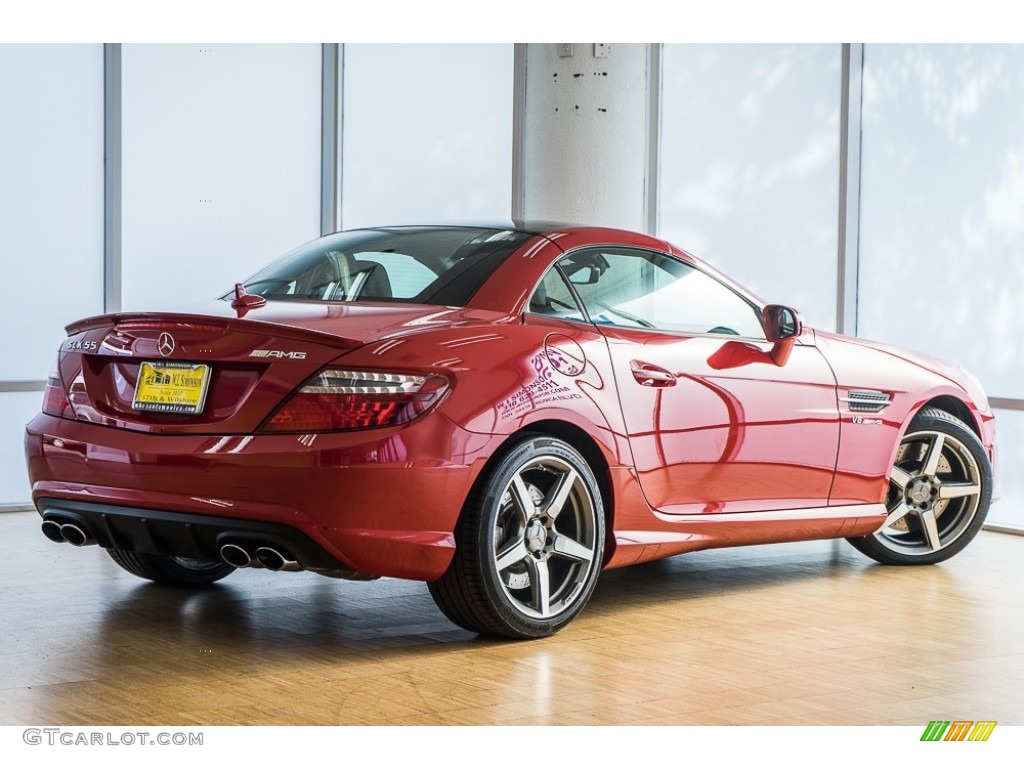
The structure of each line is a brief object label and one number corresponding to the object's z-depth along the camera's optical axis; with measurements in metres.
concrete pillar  8.58
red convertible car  4.60
